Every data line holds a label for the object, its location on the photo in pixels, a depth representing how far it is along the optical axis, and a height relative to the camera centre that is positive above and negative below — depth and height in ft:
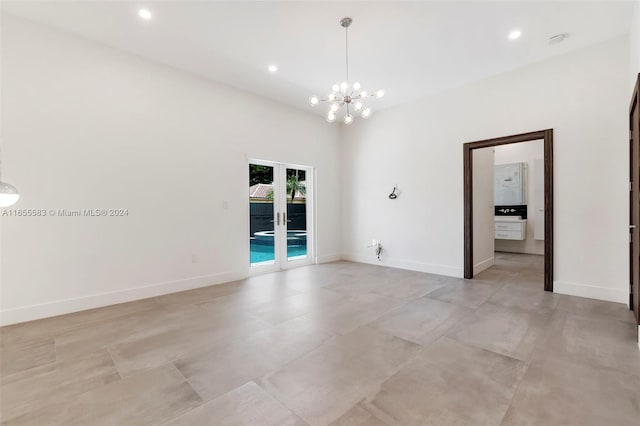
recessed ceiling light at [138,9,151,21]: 10.07 +7.20
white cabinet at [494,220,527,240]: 23.59 -1.55
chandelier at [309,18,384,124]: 11.42 +4.84
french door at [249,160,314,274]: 18.26 -0.24
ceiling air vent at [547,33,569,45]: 11.54 +7.15
